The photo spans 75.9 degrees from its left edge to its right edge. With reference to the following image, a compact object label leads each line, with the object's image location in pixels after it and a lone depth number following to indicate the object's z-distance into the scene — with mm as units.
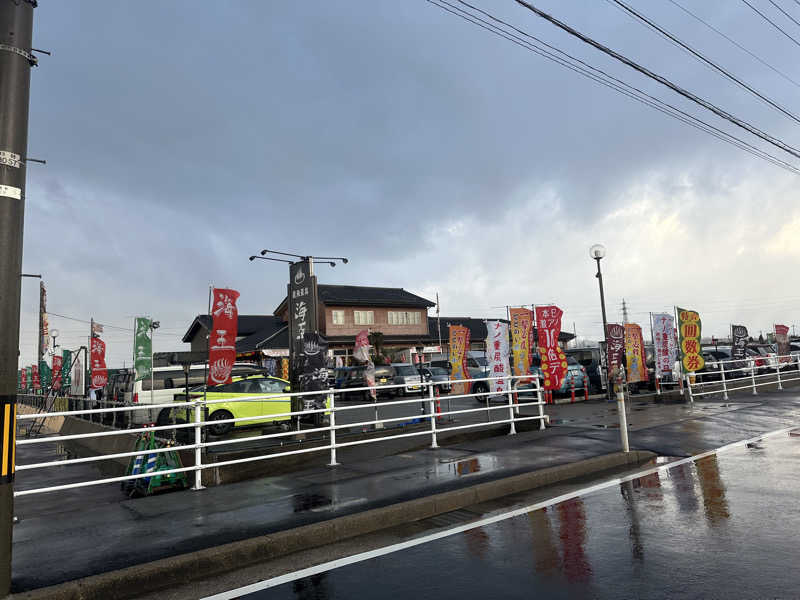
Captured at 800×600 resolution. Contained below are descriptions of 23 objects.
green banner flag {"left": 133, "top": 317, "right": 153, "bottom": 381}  20000
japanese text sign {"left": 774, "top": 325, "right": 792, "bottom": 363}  24338
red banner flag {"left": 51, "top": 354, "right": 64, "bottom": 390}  27355
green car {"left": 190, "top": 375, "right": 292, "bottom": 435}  13894
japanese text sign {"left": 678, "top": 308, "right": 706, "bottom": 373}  18172
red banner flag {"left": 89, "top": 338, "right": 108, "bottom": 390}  21969
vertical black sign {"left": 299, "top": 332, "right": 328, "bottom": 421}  11695
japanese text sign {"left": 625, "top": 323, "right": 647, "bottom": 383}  20250
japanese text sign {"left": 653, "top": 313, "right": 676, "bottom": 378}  19719
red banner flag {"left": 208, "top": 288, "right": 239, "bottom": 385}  12984
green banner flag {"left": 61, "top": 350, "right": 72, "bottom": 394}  25578
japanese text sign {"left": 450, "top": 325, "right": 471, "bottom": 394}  20328
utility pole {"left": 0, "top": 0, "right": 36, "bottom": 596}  3604
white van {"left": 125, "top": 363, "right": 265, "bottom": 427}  17219
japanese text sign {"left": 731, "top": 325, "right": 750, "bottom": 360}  21672
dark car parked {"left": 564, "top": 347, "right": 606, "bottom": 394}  21594
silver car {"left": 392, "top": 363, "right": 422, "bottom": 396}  26906
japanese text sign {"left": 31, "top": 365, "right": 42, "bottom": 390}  38691
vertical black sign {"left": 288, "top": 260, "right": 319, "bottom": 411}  12211
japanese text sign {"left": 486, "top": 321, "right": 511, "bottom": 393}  17750
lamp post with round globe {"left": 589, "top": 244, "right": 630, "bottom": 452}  18109
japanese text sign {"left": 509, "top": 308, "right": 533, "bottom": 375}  17672
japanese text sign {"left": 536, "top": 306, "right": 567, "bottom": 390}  17250
